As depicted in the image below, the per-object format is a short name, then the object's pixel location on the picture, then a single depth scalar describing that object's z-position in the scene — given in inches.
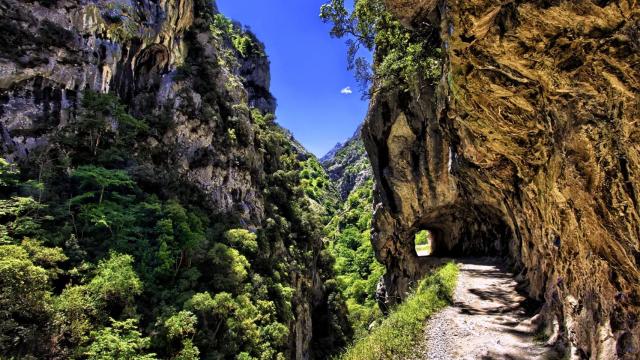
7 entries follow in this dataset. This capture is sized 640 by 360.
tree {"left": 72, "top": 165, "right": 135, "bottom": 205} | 761.6
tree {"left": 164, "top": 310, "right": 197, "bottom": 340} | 566.0
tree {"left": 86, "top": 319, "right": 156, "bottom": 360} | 463.2
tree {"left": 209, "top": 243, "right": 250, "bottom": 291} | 816.3
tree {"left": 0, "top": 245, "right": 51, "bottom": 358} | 420.8
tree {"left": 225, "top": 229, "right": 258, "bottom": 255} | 1063.6
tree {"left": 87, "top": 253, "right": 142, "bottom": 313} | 549.6
